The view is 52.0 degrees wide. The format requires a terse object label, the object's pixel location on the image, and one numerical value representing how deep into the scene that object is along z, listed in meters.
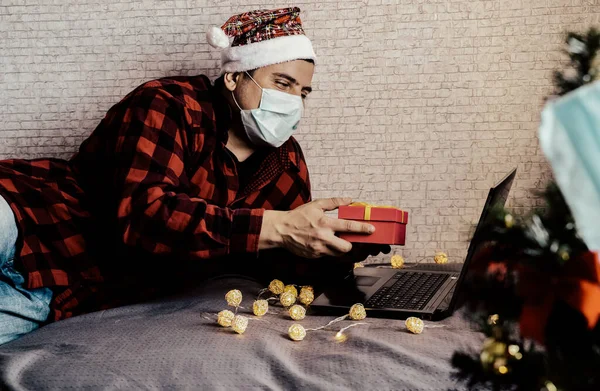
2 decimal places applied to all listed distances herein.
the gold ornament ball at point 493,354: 0.47
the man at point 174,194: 1.21
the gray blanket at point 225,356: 0.85
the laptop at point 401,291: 1.09
